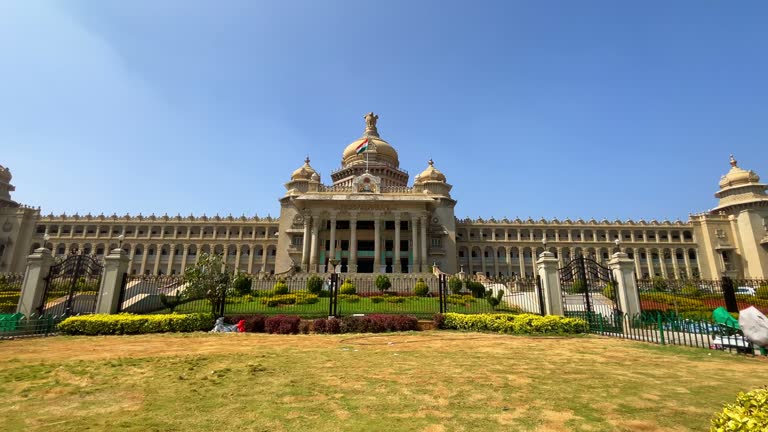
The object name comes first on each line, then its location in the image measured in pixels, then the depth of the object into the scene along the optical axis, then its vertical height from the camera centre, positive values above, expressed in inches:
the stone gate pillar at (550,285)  624.7 +29.1
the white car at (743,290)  1231.2 +43.6
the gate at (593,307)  575.8 -5.5
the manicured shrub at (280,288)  1092.5 +37.3
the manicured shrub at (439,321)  635.4 -32.4
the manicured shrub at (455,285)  1182.3 +52.8
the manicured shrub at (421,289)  1110.9 +37.4
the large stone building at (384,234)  1743.4 +405.6
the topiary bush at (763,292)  1055.1 +31.7
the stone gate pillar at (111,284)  644.7 +27.7
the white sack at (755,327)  368.5 -22.9
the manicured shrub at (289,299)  884.8 +4.4
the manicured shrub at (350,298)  971.3 +8.6
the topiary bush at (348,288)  1110.4 +39.1
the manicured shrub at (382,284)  1174.3 +54.5
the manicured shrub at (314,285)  1115.3 +47.4
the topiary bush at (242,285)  1049.6 +46.3
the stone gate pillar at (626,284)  601.9 +30.3
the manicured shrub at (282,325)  591.2 -37.6
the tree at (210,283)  710.5 +33.1
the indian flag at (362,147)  2174.7 +934.1
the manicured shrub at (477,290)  1102.4 +34.8
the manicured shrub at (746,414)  100.7 -30.9
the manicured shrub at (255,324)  607.8 -37.3
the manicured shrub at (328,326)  590.0 -39.2
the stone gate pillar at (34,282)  599.8 +28.4
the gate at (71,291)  618.2 +15.9
